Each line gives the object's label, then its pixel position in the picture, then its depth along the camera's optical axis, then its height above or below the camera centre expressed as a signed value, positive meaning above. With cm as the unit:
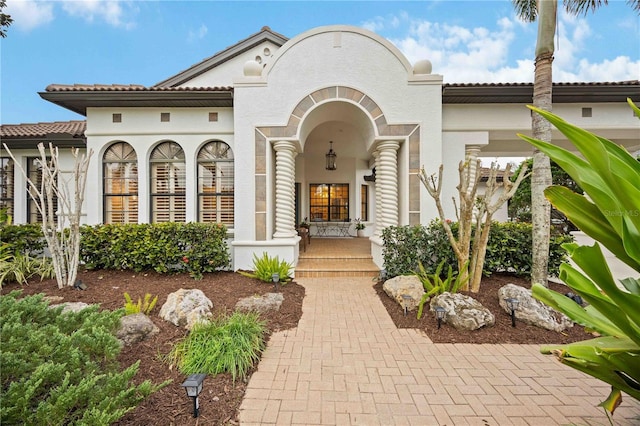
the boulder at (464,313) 374 -154
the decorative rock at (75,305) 393 -152
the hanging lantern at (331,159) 1012 +216
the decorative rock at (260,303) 430 -162
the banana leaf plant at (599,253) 99 -18
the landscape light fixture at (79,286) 505 -151
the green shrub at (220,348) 273 -159
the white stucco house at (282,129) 650 +231
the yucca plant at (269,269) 570 -133
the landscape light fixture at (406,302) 424 -156
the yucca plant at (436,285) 420 -133
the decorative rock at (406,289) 440 -146
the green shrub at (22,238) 612 -67
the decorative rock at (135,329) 314 -154
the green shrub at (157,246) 597 -85
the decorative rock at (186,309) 363 -149
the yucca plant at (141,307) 373 -149
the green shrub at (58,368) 151 -114
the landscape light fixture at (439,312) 375 -152
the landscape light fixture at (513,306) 383 -147
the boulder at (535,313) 376 -157
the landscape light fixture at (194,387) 207 -146
